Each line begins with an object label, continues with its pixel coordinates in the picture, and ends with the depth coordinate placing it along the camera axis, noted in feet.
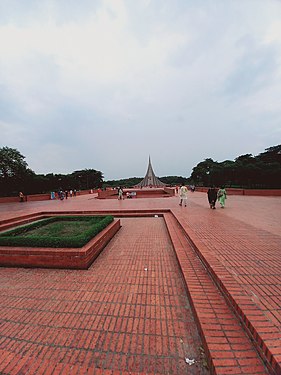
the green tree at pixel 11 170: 72.43
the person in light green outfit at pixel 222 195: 27.12
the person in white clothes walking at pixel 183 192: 29.99
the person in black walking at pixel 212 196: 26.08
